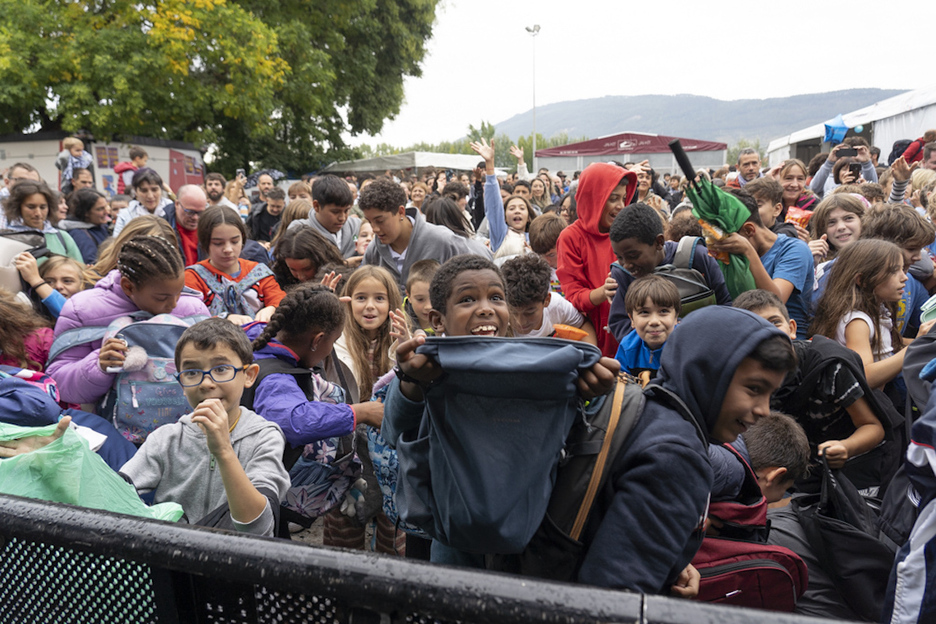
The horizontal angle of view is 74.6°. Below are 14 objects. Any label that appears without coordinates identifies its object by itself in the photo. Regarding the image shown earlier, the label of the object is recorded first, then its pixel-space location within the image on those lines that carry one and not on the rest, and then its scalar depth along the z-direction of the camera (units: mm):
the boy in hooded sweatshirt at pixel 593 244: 3957
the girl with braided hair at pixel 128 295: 2820
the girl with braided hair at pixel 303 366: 2320
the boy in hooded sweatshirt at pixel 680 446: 1253
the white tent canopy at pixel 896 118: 11953
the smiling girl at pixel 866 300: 3227
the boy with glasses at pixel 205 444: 2076
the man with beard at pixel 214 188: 8779
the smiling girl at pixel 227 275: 3986
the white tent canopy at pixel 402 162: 23156
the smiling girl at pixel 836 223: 4371
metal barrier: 846
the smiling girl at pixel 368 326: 3281
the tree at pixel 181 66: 16031
